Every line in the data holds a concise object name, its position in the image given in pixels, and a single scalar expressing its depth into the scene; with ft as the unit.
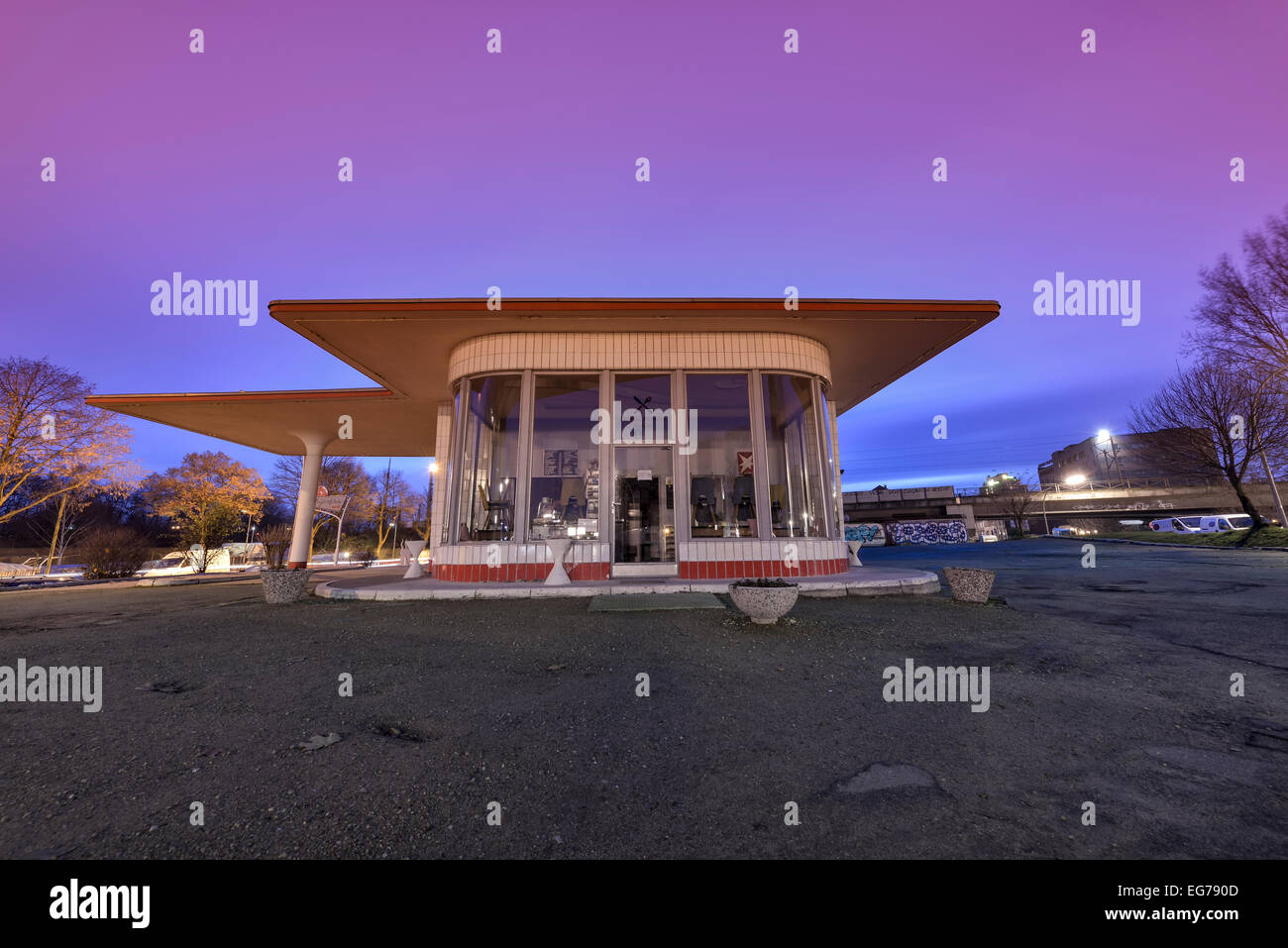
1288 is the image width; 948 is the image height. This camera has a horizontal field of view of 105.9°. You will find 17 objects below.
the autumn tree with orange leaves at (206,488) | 99.04
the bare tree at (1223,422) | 75.36
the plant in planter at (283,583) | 28.40
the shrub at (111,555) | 57.47
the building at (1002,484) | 212.43
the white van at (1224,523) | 116.37
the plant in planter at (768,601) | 19.62
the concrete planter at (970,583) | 23.45
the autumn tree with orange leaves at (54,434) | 60.08
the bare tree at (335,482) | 135.33
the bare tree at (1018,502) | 176.35
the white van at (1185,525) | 126.58
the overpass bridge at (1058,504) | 166.40
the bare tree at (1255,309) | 69.31
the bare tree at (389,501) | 150.71
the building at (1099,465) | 228.43
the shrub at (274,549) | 40.19
